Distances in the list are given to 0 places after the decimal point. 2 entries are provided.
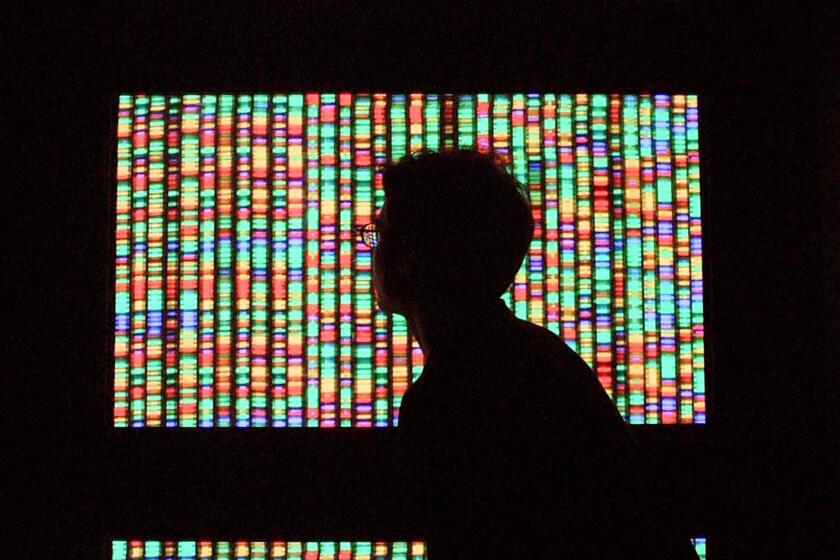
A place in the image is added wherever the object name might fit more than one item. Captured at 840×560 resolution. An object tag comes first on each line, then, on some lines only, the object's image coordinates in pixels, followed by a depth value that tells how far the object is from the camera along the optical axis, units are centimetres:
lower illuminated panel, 366
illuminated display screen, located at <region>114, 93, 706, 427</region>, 362
